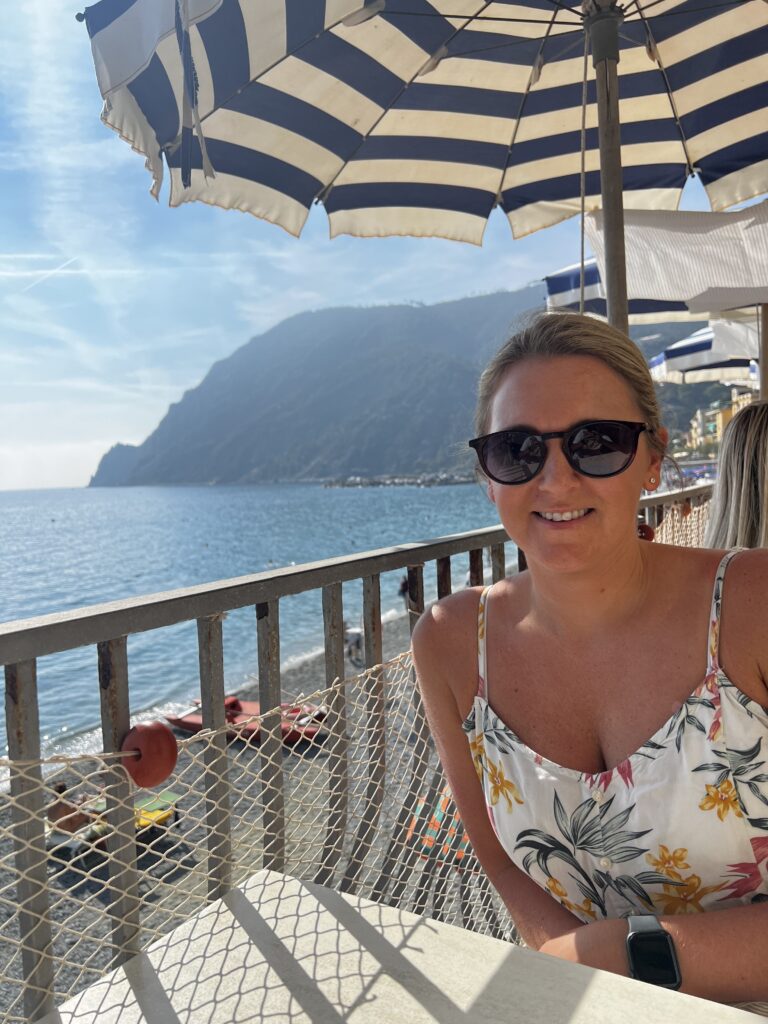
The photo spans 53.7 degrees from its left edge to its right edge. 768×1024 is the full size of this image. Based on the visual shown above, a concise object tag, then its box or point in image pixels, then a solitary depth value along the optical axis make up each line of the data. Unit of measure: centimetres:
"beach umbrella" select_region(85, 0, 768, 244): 203
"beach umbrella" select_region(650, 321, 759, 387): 878
